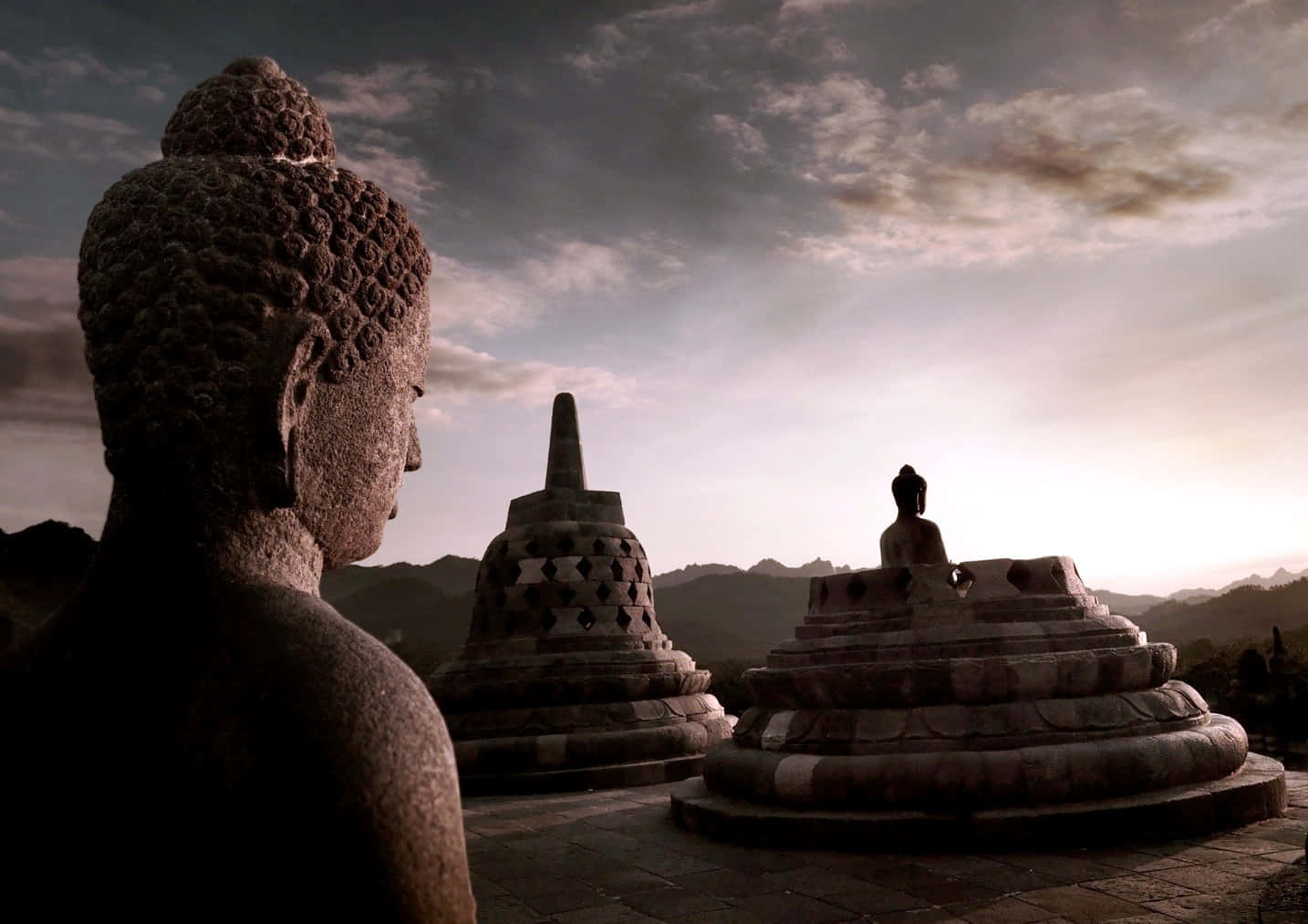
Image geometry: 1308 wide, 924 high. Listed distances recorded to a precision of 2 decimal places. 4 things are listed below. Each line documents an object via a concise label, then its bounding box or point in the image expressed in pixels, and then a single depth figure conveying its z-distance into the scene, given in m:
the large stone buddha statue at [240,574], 1.63
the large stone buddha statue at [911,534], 7.99
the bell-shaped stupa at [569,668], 9.72
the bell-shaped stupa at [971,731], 5.84
